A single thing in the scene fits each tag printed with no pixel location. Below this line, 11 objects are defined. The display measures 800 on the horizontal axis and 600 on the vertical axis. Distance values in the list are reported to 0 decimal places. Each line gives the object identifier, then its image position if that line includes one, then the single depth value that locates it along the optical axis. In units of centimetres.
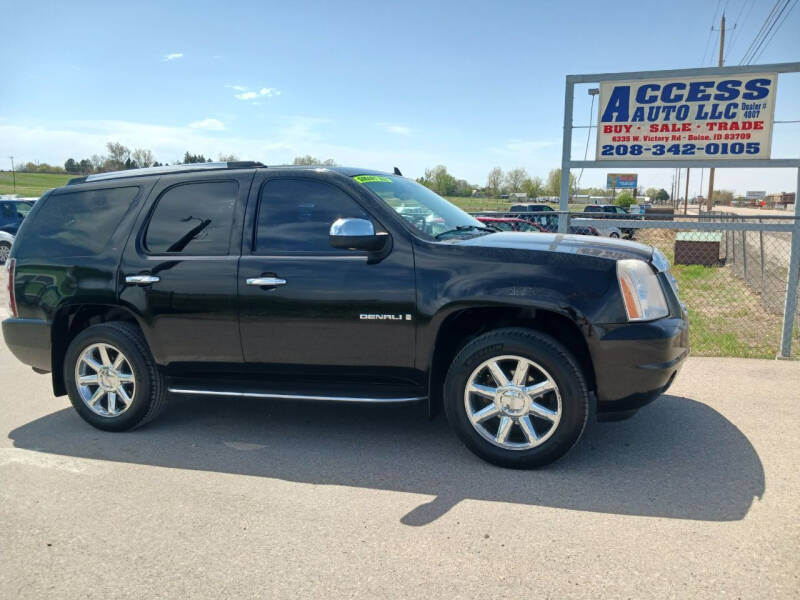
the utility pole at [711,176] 3913
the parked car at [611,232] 2409
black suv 379
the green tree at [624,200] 6909
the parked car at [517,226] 1451
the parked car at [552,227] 1720
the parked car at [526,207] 3326
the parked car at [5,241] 1716
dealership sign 680
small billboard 7988
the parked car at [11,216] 1778
